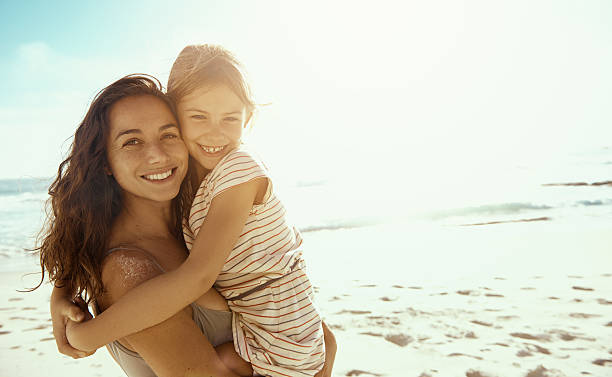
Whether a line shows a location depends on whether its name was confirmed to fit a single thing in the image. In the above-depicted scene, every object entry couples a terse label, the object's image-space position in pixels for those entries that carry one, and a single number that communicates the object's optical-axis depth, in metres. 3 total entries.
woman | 1.84
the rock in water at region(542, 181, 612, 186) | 13.58
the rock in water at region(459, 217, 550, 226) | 9.38
